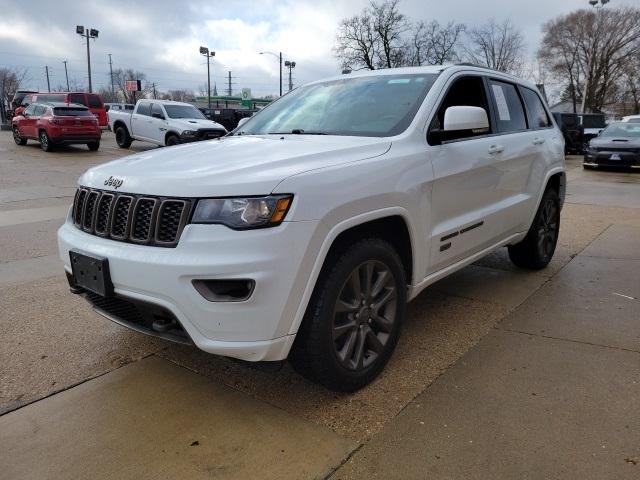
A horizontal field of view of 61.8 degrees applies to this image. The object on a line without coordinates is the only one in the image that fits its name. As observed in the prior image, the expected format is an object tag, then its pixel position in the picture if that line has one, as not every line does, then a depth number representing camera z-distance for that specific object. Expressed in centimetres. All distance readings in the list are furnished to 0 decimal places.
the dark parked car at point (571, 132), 2378
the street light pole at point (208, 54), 5534
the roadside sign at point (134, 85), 4006
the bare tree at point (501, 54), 5281
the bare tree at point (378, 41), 4497
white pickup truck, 1659
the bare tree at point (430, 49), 4588
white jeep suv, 237
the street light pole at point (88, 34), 4809
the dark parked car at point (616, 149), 1600
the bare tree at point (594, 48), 5322
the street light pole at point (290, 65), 5603
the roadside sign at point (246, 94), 5281
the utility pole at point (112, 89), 8005
